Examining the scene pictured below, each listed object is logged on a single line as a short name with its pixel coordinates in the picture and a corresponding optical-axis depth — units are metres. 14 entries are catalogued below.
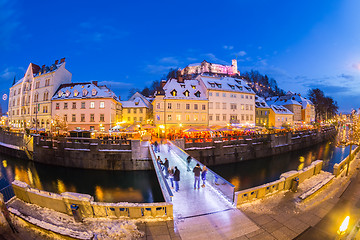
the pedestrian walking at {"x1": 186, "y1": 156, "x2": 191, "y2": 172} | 14.92
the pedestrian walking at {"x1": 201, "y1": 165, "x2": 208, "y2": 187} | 11.40
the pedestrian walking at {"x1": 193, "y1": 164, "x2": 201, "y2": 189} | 10.63
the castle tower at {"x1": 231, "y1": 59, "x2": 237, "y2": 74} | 115.23
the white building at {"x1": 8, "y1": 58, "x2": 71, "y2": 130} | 42.62
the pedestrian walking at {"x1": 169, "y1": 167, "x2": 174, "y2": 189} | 11.91
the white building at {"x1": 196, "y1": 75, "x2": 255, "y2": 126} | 42.22
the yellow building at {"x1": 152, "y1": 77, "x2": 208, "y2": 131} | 38.72
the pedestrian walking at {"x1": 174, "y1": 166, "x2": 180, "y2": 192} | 10.69
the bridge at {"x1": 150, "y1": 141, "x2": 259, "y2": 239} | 6.96
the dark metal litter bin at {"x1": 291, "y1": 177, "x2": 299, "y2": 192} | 10.05
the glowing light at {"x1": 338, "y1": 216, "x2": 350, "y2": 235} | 4.50
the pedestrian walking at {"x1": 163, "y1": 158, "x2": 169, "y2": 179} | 13.01
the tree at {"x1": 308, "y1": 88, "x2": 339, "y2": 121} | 87.44
